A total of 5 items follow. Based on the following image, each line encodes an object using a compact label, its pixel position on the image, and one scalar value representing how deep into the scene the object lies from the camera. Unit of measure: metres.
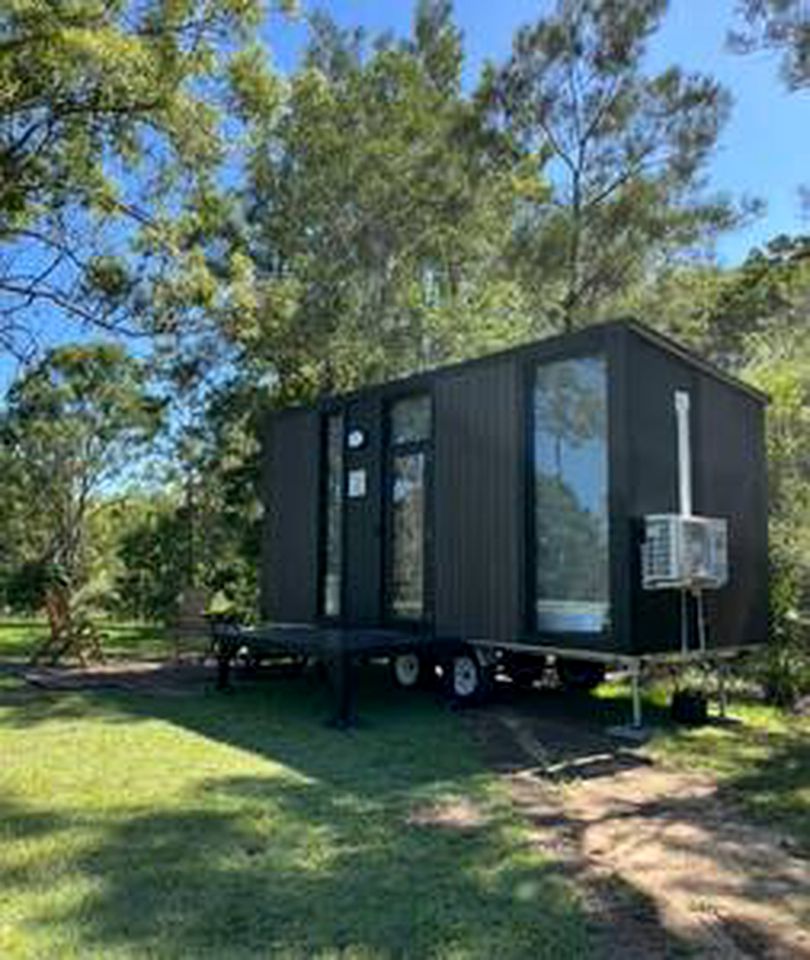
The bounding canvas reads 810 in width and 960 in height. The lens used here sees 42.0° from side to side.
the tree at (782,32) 10.27
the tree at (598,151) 15.35
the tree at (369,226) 13.91
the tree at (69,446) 17.08
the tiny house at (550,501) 7.81
